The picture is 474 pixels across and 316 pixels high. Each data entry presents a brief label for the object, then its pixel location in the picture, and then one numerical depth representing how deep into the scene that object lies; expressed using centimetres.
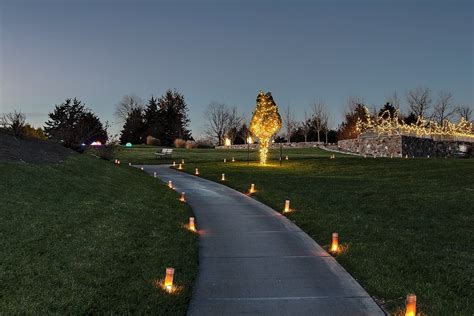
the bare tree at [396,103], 9676
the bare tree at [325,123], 9668
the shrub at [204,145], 8301
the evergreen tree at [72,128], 2972
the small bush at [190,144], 7779
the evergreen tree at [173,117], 10259
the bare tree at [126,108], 12250
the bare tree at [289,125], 10575
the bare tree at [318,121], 9678
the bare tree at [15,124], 2097
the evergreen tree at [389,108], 9306
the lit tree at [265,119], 3956
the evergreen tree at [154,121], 10012
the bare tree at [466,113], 10439
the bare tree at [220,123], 12119
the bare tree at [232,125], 11594
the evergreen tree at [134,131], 10231
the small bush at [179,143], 7931
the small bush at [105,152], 3459
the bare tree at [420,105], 9662
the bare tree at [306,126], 10012
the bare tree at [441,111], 9726
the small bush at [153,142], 8319
